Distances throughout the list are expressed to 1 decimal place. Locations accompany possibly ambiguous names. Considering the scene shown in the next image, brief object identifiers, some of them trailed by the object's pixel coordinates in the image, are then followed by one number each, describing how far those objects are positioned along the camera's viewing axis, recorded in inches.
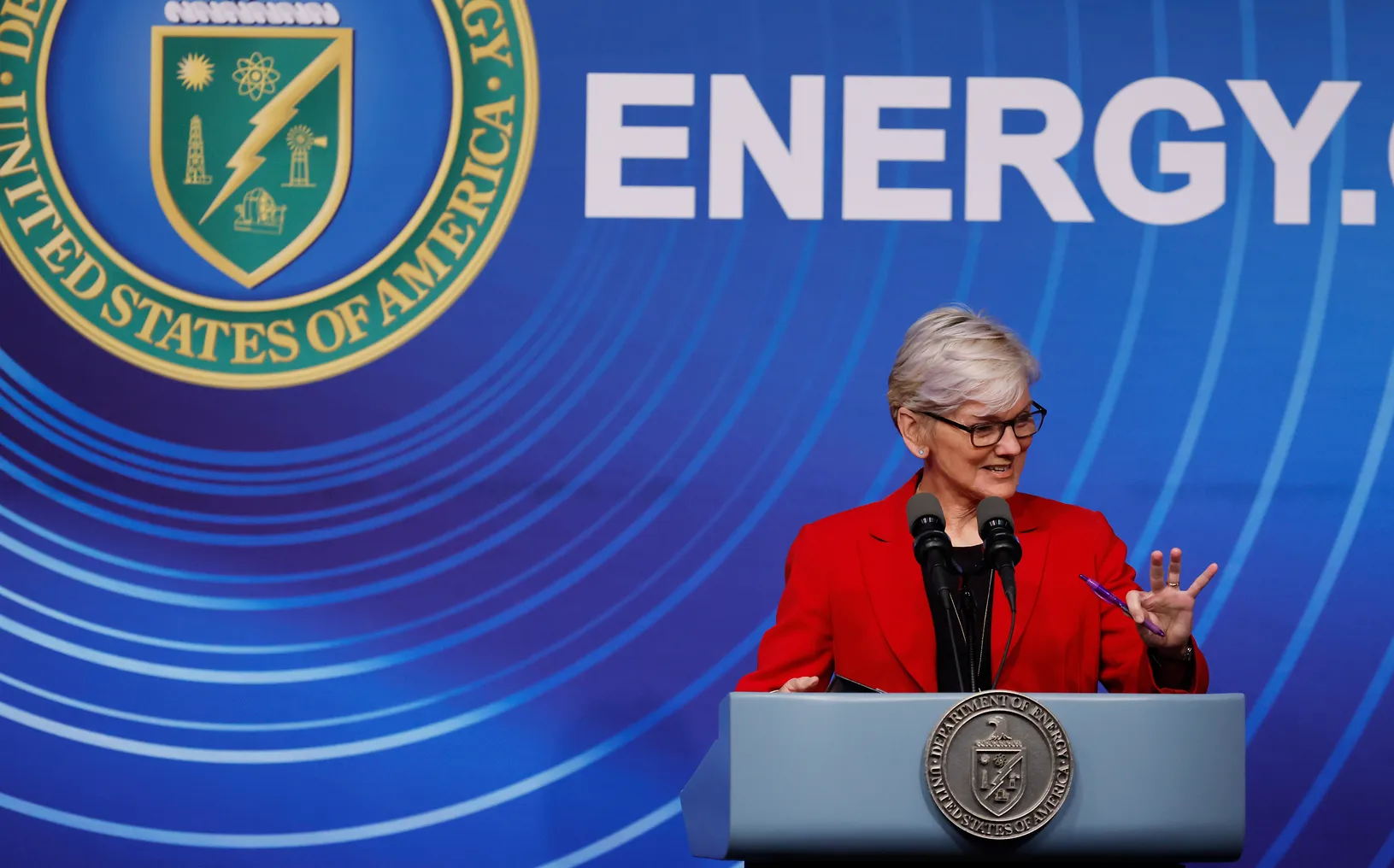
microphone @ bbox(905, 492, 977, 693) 285.9
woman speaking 304.1
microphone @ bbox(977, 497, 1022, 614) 286.9
